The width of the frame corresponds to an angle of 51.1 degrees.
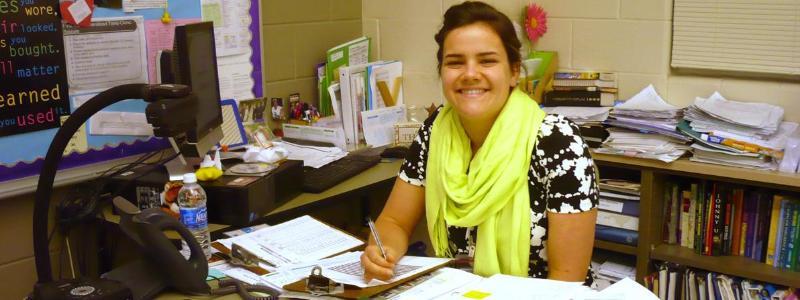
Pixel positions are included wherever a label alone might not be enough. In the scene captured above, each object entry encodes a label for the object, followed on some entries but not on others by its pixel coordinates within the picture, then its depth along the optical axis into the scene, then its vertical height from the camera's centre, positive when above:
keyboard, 2.67 -0.44
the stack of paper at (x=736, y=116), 2.64 -0.26
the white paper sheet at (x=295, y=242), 1.98 -0.49
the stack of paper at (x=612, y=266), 2.97 -0.83
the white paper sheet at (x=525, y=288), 1.63 -0.50
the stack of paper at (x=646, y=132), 2.76 -0.33
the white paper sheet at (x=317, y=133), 3.15 -0.35
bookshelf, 2.61 -0.60
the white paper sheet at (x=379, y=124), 3.23 -0.33
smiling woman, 1.97 -0.32
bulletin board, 2.43 -0.11
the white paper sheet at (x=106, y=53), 2.53 -0.03
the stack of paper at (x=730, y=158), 2.61 -0.39
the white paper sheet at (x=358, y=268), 1.77 -0.50
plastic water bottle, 2.05 -0.41
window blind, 2.77 -0.01
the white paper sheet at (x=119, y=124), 2.61 -0.25
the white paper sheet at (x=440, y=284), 1.68 -0.51
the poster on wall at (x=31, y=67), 2.36 -0.07
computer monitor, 2.33 -0.10
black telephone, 1.73 -0.46
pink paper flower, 3.25 +0.06
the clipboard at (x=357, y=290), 1.70 -0.51
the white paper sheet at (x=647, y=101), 2.90 -0.23
